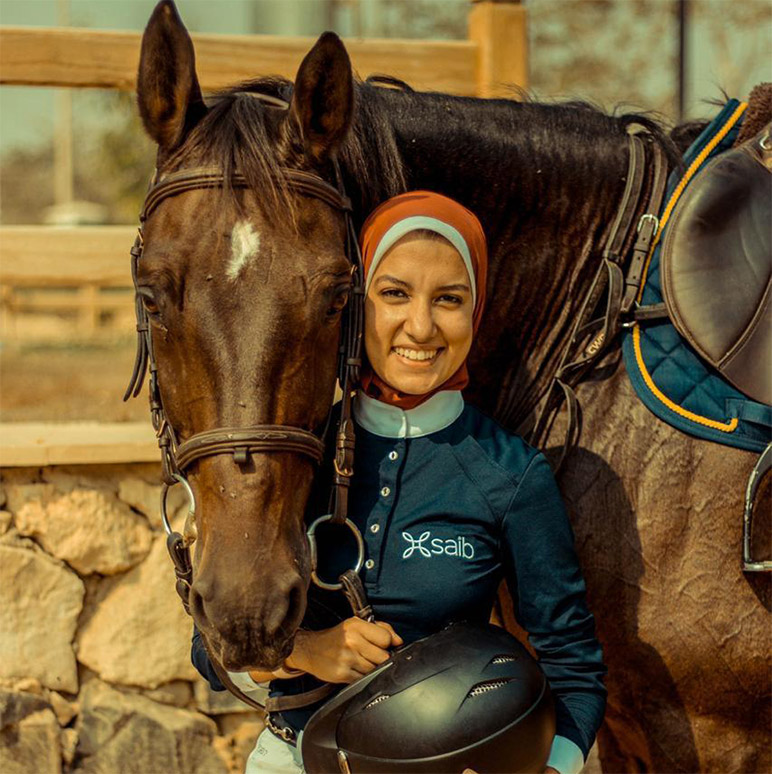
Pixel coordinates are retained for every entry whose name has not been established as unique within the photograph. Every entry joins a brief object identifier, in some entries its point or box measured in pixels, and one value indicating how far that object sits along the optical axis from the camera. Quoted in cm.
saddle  228
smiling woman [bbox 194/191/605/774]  197
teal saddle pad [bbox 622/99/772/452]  227
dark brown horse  183
